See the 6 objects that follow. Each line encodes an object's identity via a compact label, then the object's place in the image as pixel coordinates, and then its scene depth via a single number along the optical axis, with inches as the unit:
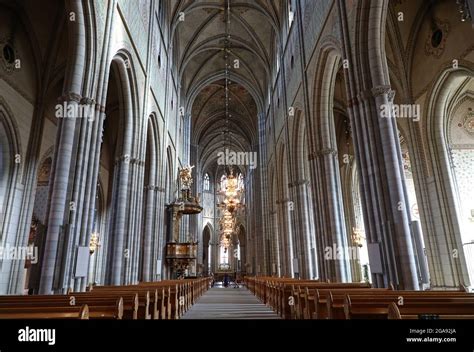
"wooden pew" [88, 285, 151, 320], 164.6
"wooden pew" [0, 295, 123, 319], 109.3
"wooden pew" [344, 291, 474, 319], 105.0
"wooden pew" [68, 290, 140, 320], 140.6
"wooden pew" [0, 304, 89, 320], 93.5
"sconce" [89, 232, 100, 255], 649.6
